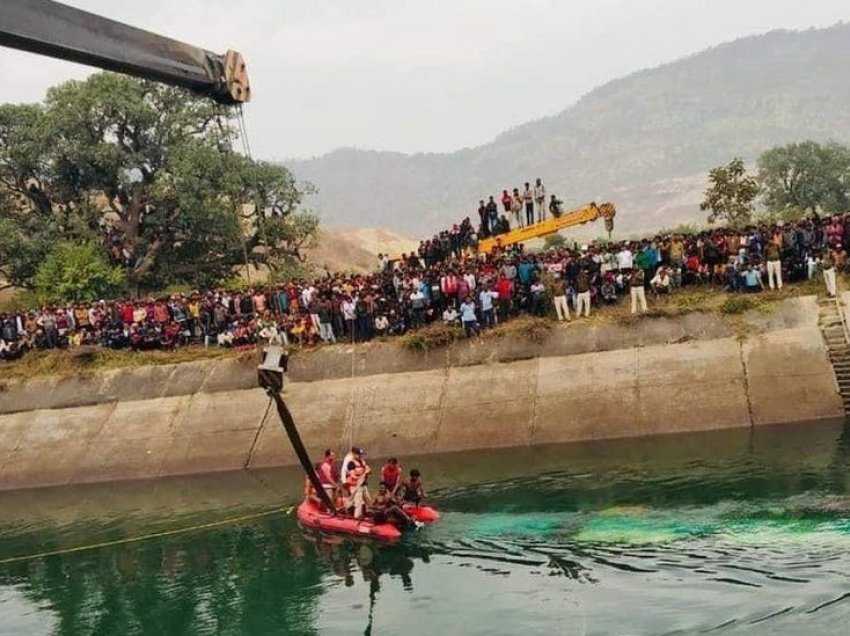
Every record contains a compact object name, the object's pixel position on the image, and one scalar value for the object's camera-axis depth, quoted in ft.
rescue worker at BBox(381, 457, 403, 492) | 77.66
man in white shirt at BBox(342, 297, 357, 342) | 117.60
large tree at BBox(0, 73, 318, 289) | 162.50
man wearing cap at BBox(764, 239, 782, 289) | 106.63
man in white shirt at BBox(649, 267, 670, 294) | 110.63
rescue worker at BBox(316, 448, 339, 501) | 83.61
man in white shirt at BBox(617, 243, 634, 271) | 113.09
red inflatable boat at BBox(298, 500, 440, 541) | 74.90
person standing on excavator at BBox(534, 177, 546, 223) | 125.29
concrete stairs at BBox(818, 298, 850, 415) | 95.86
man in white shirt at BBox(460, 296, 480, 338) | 111.96
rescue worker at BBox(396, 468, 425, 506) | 77.51
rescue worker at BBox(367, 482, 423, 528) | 74.74
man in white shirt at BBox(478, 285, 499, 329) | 111.96
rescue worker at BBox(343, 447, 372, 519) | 78.18
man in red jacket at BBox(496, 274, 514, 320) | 112.47
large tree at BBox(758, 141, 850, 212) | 249.96
